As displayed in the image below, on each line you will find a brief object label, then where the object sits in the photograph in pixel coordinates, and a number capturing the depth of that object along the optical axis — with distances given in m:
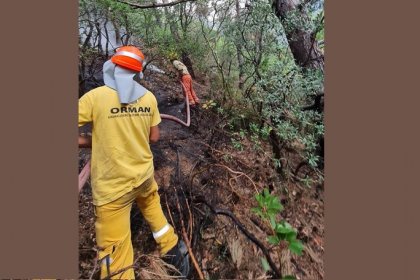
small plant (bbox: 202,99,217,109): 2.78
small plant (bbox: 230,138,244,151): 2.78
